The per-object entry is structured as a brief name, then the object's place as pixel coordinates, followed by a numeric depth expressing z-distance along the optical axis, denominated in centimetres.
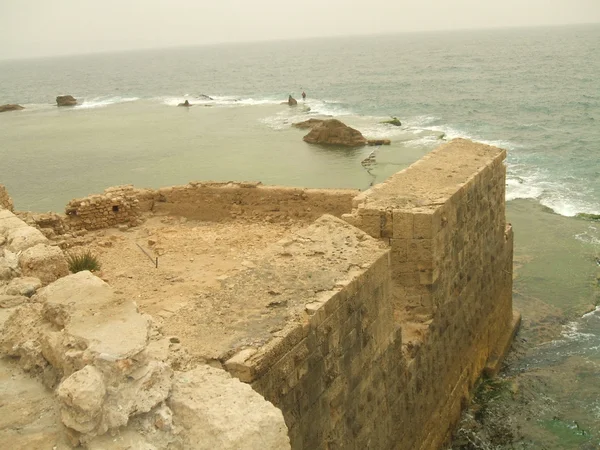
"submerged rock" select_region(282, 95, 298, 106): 5494
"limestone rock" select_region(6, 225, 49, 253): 597
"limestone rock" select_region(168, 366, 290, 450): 325
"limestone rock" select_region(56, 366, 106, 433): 315
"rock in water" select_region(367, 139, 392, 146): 3444
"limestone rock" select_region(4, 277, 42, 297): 503
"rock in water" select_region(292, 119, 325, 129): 4044
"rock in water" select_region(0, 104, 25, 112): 6414
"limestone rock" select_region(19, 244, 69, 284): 534
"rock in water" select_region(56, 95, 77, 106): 6700
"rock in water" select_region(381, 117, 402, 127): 4141
